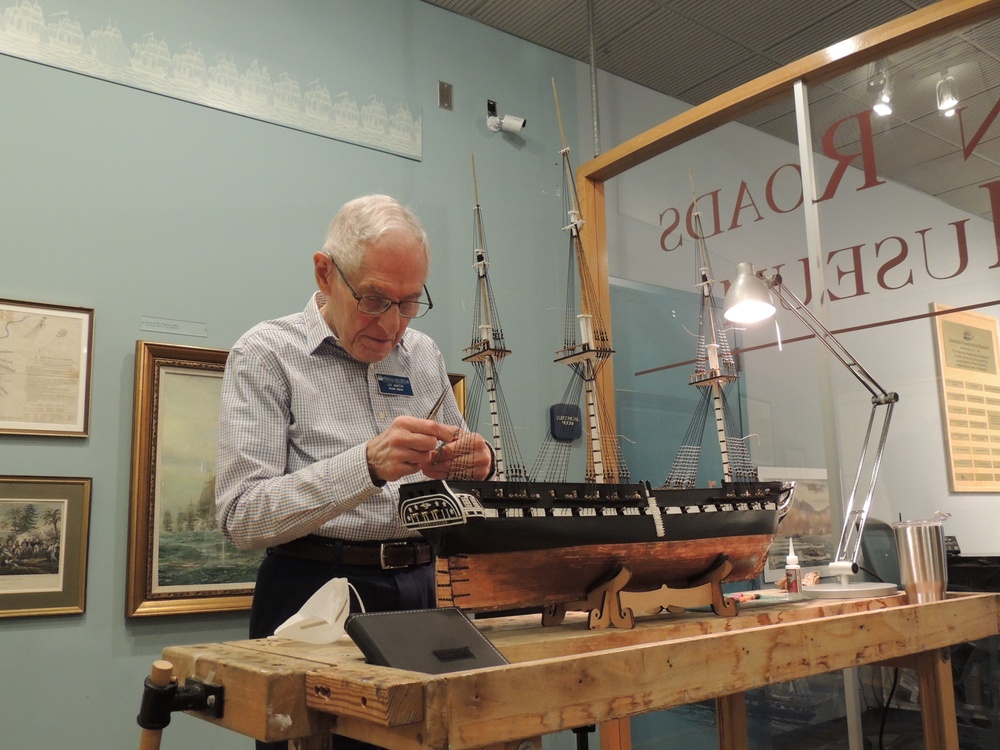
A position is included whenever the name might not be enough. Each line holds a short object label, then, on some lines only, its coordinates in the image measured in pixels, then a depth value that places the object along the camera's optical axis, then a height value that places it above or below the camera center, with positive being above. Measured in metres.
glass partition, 2.66 +0.70
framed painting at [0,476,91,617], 2.47 -0.04
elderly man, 1.58 +0.19
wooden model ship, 1.46 -0.04
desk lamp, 2.47 +0.54
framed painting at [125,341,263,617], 2.67 +0.09
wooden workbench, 1.01 -0.21
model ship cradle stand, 1.59 -0.16
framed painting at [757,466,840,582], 2.96 -0.03
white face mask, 1.43 -0.15
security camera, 3.84 +1.73
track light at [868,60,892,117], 2.93 +1.41
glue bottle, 2.18 -0.17
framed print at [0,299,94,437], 2.54 +0.48
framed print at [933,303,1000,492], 2.61 +0.33
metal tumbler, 2.10 -0.13
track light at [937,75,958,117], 2.76 +1.29
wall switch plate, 3.72 +1.79
